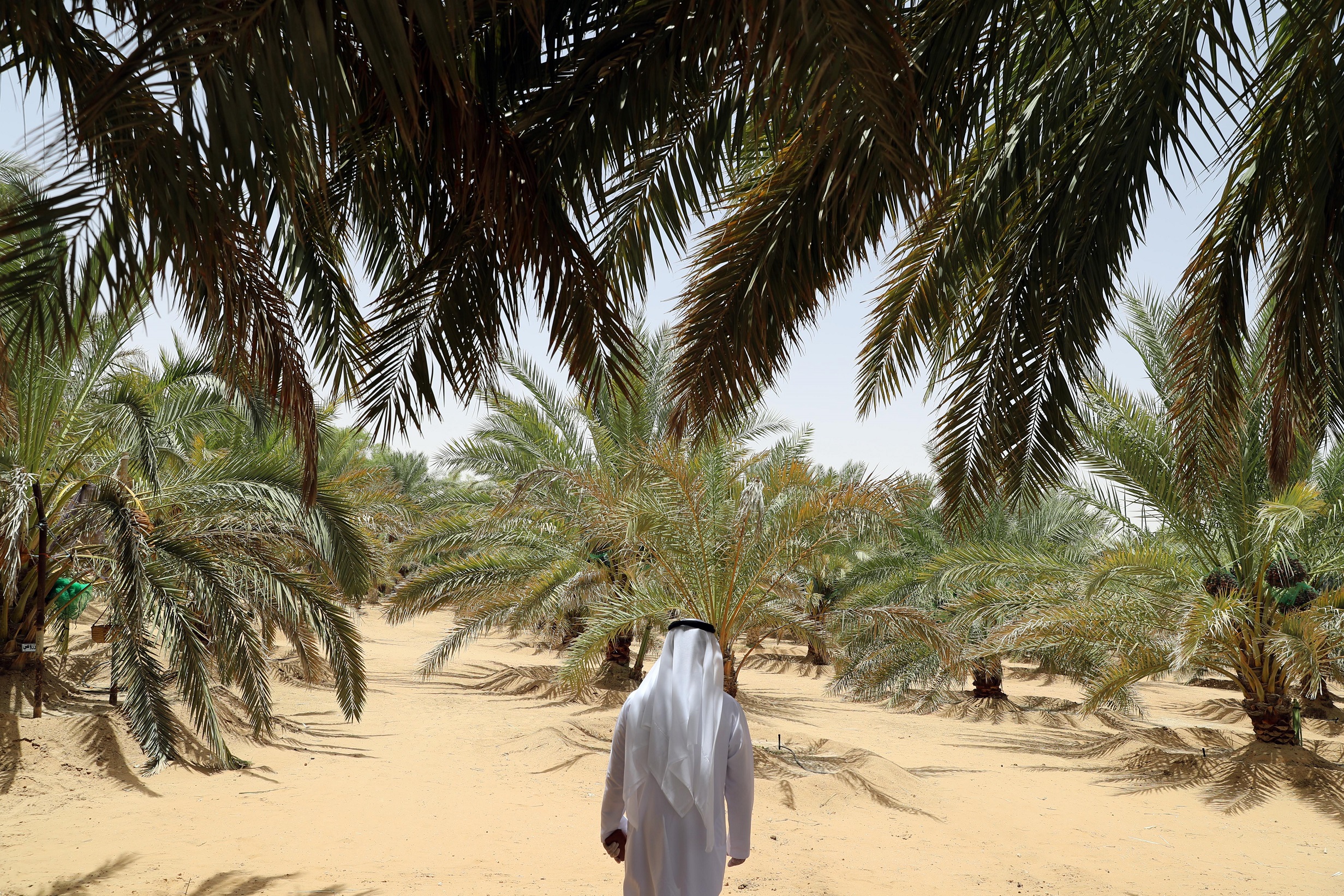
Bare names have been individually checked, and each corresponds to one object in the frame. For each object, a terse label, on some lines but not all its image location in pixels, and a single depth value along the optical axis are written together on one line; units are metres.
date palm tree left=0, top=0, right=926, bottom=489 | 2.08
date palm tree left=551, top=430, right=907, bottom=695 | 9.05
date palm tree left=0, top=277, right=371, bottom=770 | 6.92
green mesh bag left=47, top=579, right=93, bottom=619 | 7.93
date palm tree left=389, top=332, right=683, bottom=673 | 12.08
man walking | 3.65
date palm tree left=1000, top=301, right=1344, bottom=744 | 8.84
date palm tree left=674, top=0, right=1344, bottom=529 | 3.74
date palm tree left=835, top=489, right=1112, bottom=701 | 10.50
